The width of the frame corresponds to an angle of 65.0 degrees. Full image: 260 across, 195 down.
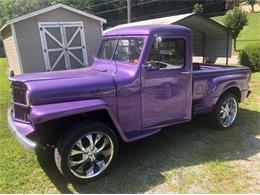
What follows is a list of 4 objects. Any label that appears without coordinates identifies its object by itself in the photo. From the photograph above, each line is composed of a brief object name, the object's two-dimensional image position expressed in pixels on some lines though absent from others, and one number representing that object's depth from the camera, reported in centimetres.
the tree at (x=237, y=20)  1928
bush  977
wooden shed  855
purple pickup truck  255
